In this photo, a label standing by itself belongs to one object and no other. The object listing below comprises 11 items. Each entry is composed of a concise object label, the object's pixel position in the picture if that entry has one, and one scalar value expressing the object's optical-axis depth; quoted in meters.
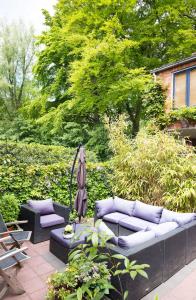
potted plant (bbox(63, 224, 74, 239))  4.29
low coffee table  4.12
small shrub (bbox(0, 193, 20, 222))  5.30
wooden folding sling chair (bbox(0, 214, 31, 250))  3.93
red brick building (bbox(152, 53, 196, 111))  8.71
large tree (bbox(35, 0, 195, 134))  10.09
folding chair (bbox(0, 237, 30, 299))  3.12
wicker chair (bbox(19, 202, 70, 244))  5.06
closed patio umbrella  5.27
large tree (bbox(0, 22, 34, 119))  17.42
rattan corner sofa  3.08
